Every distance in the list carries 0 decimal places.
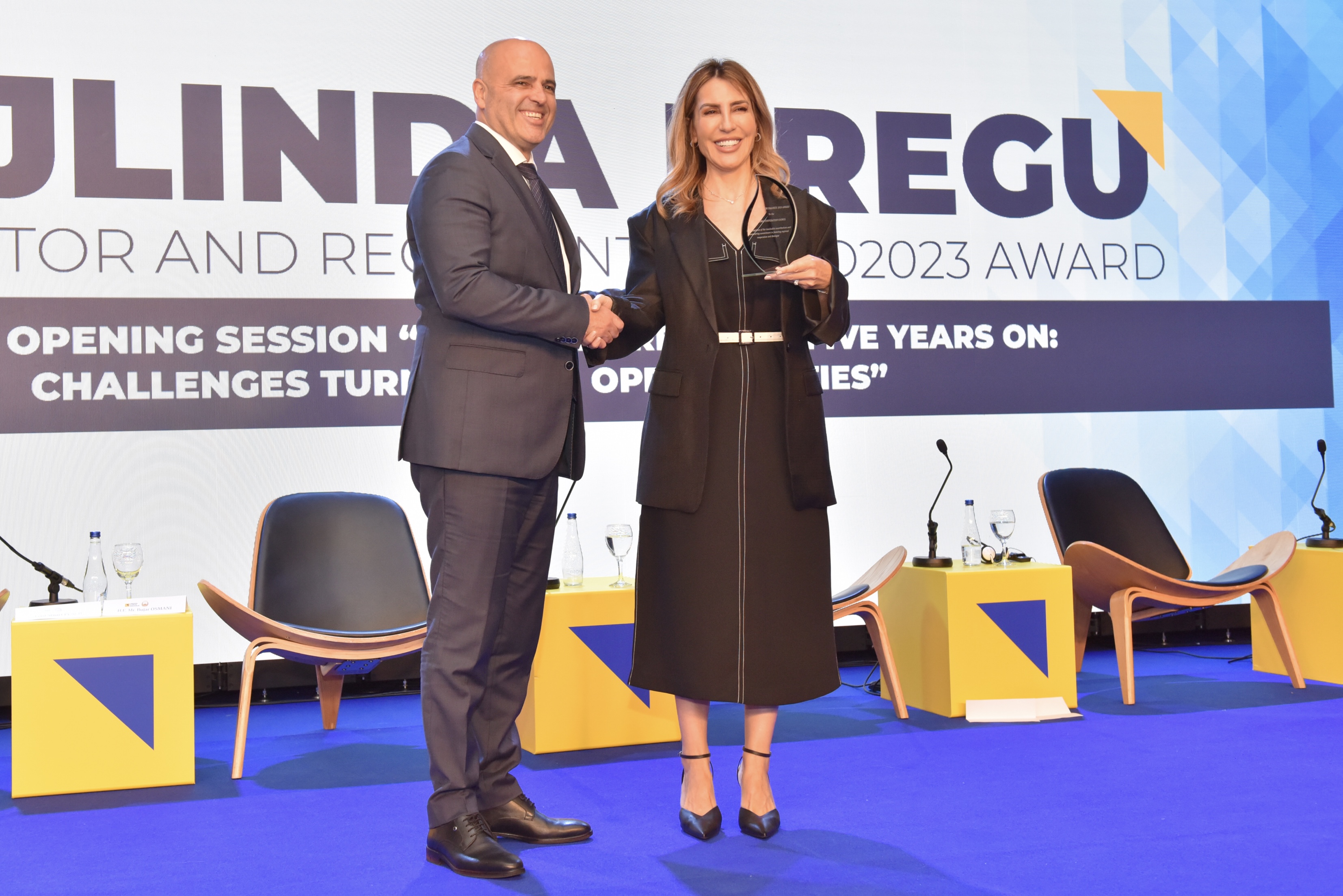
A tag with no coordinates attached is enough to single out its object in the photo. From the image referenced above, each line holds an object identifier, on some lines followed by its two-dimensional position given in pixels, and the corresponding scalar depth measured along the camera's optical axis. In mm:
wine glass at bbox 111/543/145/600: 3633
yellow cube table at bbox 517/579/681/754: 3832
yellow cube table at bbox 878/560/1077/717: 4133
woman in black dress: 2678
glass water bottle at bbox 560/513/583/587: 4133
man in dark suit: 2477
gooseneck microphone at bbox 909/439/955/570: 4336
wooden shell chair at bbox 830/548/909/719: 4070
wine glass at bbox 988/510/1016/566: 4379
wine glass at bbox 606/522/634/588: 4137
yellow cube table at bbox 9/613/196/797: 3307
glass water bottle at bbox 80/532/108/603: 3713
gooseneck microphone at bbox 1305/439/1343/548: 4766
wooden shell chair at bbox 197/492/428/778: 4148
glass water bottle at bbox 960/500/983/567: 4379
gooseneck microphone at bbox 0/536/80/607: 3852
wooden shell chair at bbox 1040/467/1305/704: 4387
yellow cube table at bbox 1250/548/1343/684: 4660
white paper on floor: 4035
